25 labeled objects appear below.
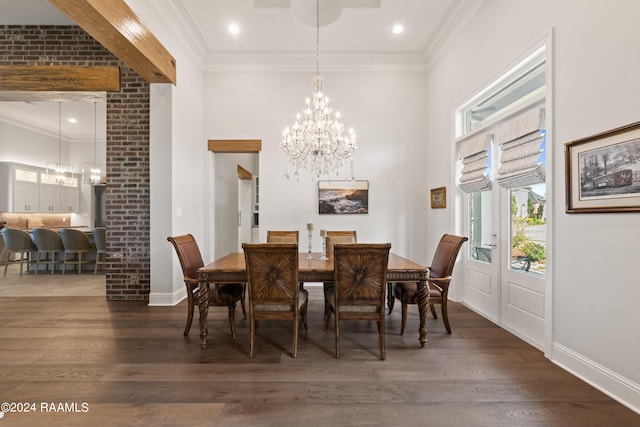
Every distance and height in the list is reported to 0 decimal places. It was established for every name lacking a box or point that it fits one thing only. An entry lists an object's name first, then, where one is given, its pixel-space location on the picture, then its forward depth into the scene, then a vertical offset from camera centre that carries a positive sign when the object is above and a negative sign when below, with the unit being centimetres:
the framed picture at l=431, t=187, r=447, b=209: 428 +23
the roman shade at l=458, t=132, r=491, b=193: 338 +60
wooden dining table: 257 -55
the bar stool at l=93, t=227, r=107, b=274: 573 -52
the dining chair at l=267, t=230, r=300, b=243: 407 -31
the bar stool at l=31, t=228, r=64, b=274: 585 -57
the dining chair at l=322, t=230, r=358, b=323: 356 -32
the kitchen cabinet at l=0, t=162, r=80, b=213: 741 +57
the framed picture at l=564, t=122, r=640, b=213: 177 +27
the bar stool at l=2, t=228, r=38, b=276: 580 -58
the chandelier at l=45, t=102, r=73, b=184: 786 +118
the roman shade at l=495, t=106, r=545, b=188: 256 +59
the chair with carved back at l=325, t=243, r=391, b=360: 236 -56
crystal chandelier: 322 +85
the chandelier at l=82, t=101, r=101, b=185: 759 +103
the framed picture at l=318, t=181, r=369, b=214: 491 +26
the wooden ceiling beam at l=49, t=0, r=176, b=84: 241 +164
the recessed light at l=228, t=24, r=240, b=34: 412 +256
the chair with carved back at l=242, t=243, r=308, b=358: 235 -57
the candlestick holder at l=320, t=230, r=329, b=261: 323 -37
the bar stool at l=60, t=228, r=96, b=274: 582 -68
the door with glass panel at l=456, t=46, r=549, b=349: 265 +14
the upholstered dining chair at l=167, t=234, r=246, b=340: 280 -73
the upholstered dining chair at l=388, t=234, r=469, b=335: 288 -73
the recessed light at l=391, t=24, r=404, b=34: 412 +256
